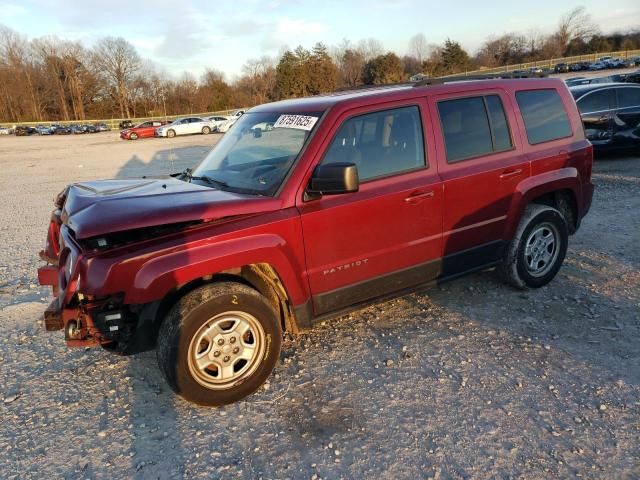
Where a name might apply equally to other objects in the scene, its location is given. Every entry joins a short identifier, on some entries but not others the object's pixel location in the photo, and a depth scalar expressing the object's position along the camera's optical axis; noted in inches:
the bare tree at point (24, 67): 3014.3
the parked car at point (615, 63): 2152.3
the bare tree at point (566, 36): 3434.3
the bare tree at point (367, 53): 3369.8
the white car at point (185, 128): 1461.6
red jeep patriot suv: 118.9
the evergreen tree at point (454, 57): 2753.4
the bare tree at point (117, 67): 3021.7
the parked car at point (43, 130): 2234.3
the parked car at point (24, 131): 2215.8
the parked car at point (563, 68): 2272.1
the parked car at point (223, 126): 1444.6
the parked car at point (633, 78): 863.4
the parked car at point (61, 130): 2221.1
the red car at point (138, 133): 1446.9
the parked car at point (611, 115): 430.0
